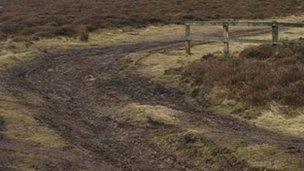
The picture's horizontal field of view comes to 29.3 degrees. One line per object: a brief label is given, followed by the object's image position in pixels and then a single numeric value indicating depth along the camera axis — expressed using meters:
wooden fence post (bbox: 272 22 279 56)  22.66
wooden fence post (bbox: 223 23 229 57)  25.02
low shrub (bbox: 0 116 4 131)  15.89
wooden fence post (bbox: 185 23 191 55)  29.07
